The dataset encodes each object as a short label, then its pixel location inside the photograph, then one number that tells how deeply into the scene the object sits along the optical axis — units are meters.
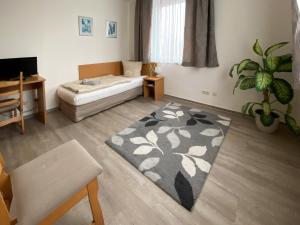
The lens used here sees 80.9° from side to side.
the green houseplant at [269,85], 2.29
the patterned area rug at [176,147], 1.73
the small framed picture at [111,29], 3.99
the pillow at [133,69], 4.24
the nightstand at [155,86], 4.02
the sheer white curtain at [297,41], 1.94
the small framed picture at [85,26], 3.47
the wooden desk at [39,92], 2.78
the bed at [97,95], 2.96
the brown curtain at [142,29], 4.02
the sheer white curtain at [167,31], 3.62
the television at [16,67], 2.60
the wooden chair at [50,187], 0.93
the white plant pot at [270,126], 2.61
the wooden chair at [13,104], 2.31
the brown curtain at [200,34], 3.21
